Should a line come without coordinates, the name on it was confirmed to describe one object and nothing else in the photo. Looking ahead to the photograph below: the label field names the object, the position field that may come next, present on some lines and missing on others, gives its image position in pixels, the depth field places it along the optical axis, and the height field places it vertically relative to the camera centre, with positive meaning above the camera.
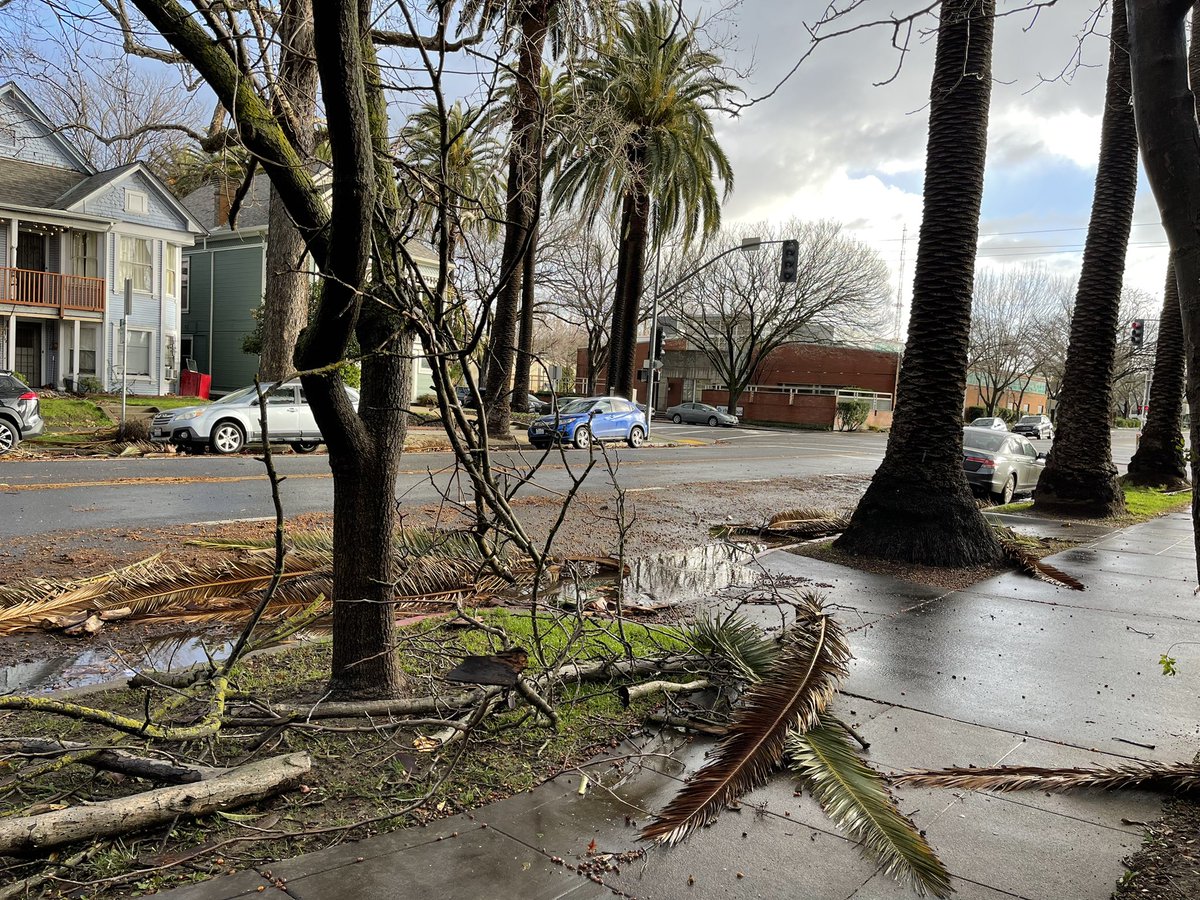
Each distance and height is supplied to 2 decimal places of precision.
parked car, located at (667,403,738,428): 54.28 -1.47
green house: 36.12 +3.12
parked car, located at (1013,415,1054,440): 54.66 -1.15
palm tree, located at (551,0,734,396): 27.45 +7.46
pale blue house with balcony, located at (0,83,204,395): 27.89 +3.28
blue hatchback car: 24.48 -1.09
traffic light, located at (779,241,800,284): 28.19 +4.45
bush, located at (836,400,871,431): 58.69 -0.94
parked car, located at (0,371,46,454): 16.38 -1.07
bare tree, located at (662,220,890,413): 52.91 +5.69
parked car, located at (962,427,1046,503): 16.61 -1.09
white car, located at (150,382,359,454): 18.16 -1.22
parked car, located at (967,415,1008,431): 47.33 -0.82
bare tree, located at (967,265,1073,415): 66.56 +4.74
